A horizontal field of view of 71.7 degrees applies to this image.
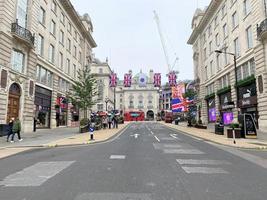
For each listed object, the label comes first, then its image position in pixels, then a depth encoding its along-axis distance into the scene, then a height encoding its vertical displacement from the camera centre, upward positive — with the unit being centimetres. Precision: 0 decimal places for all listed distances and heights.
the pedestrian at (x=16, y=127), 1304 -77
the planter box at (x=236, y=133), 1512 -143
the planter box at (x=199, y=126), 2540 -147
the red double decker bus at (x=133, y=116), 7030 -6
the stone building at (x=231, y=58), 1885 +785
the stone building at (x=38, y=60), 1663 +651
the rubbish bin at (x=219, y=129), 1785 -130
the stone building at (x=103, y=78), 6963 +1446
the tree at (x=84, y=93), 2145 +266
